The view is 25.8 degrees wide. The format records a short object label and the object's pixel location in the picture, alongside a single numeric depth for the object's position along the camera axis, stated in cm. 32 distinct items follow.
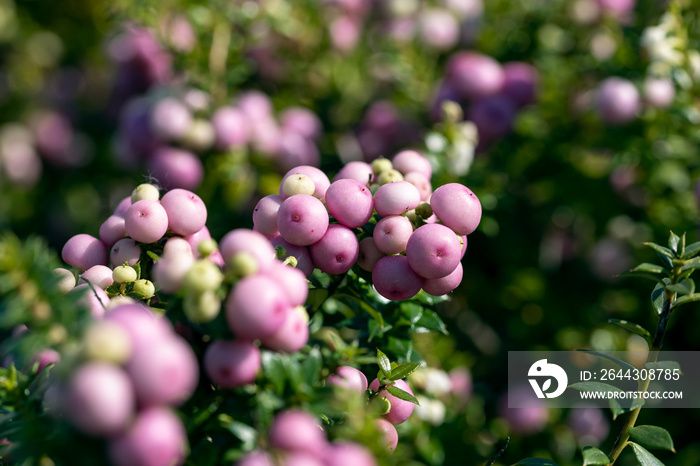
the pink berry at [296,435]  28
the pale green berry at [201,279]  29
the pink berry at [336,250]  32
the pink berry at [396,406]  32
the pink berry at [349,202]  32
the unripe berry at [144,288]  32
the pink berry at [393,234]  32
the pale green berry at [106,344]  27
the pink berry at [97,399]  27
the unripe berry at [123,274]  32
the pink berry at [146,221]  32
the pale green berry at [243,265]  29
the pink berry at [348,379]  31
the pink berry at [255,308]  29
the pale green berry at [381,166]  34
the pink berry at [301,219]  32
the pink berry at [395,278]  32
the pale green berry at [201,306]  29
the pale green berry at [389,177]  34
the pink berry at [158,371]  28
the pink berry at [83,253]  33
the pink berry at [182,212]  32
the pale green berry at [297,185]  32
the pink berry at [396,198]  32
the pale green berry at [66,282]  31
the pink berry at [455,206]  32
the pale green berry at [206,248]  30
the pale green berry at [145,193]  33
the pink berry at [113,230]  33
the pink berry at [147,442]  28
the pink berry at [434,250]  31
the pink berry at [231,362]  29
